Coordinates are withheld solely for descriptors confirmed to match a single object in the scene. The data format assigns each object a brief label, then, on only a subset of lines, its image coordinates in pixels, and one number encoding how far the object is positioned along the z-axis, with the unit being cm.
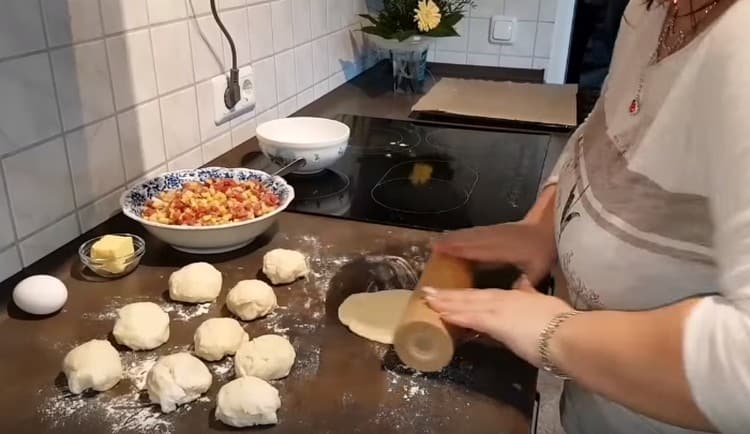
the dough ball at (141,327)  79
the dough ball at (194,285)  88
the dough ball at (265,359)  74
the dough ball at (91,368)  71
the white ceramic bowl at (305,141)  125
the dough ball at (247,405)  67
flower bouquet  179
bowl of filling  96
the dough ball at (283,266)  92
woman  53
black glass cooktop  116
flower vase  185
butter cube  92
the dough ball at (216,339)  77
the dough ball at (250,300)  85
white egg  84
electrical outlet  132
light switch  208
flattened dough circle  83
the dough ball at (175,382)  70
